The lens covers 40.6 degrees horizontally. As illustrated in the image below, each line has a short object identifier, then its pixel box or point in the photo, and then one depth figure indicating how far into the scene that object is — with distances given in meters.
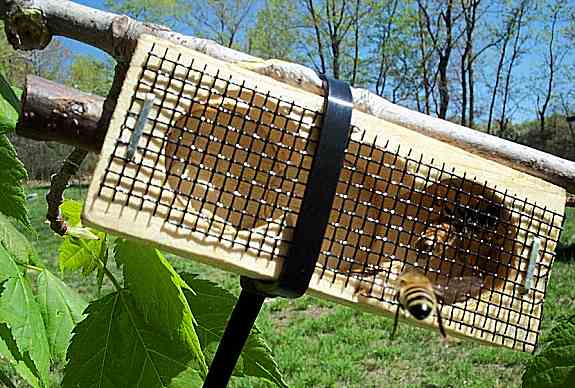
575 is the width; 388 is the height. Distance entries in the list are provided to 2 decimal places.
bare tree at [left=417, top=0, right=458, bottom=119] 17.01
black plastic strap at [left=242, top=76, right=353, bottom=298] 0.12
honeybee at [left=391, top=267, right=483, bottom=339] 0.12
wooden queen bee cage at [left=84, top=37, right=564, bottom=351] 0.11
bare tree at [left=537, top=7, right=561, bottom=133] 16.55
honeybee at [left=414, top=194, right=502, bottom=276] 0.14
